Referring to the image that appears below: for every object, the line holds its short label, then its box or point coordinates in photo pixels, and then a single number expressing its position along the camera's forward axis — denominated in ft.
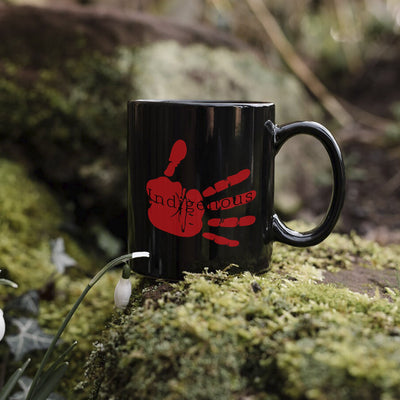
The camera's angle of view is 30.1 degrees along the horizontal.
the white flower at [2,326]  1.18
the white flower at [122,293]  1.25
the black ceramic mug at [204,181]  1.24
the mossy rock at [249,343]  1.00
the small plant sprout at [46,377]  1.17
